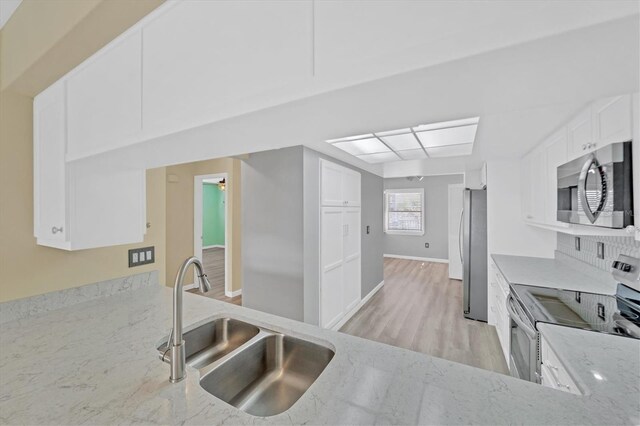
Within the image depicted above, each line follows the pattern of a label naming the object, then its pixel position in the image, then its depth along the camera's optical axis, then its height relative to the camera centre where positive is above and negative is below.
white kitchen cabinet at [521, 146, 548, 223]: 2.39 +0.27
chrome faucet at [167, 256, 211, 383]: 0.89 -0.44
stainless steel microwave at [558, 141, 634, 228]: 1.20 +0.12
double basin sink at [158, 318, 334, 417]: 1.09 -0.72
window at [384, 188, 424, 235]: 7.73 +0.02
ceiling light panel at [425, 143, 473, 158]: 3.41 +0.86
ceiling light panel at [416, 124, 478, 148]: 2.69 +0.85
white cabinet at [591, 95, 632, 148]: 1.20 +0.46
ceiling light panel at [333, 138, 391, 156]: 3.02 +0.82
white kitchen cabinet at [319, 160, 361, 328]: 3.06 -0.43
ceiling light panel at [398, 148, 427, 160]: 3.70 +0.86
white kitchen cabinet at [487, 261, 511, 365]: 2.37 -1.04
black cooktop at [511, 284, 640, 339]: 1.39 -0.60
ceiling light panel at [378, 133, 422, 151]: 2.94 +0.85
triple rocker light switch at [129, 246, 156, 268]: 1.91 -0.33
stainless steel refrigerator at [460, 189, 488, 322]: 3.52 -0.60
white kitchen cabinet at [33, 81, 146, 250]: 1.33 +0.10
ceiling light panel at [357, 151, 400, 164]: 3.77 +0.83
